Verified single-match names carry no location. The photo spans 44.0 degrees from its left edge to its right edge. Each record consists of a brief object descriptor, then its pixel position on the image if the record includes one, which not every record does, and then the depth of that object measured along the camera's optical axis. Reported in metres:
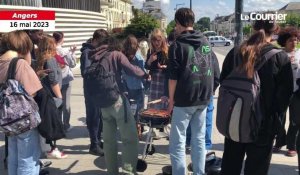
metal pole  6.90
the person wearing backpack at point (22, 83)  3.71
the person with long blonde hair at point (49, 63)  5.03
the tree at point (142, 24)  57.53
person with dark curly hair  5.06
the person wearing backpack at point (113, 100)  4.34
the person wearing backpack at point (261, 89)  3.33
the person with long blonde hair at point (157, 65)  5.63
